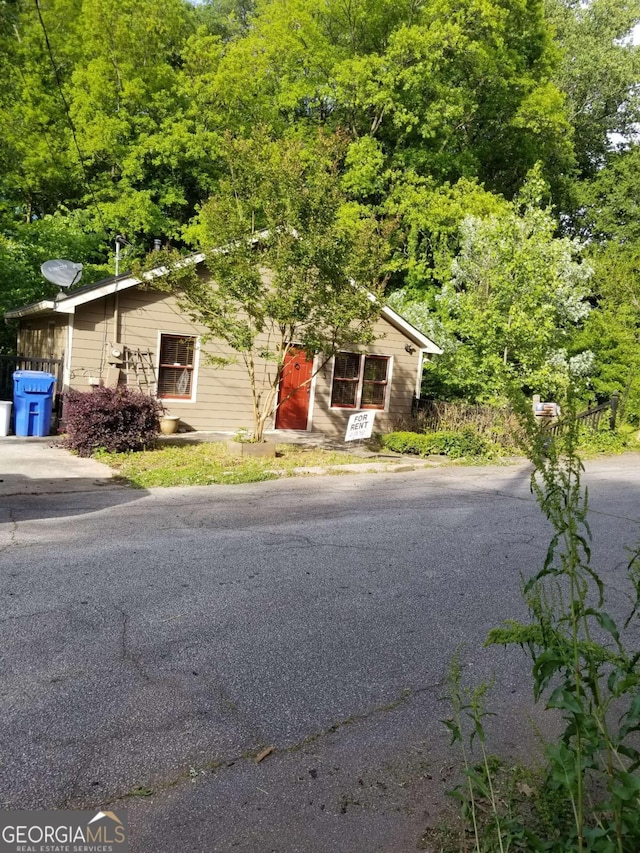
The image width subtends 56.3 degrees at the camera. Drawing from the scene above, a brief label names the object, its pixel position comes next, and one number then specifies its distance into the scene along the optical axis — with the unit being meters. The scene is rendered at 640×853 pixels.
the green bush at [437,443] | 13.59
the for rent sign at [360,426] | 13.43
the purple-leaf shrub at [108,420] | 10.76
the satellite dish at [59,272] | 13.21
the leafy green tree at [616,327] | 19.17
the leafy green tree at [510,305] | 15.72
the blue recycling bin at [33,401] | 11.80
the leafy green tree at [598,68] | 28.38
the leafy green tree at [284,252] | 10.59
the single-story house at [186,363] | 13.47
